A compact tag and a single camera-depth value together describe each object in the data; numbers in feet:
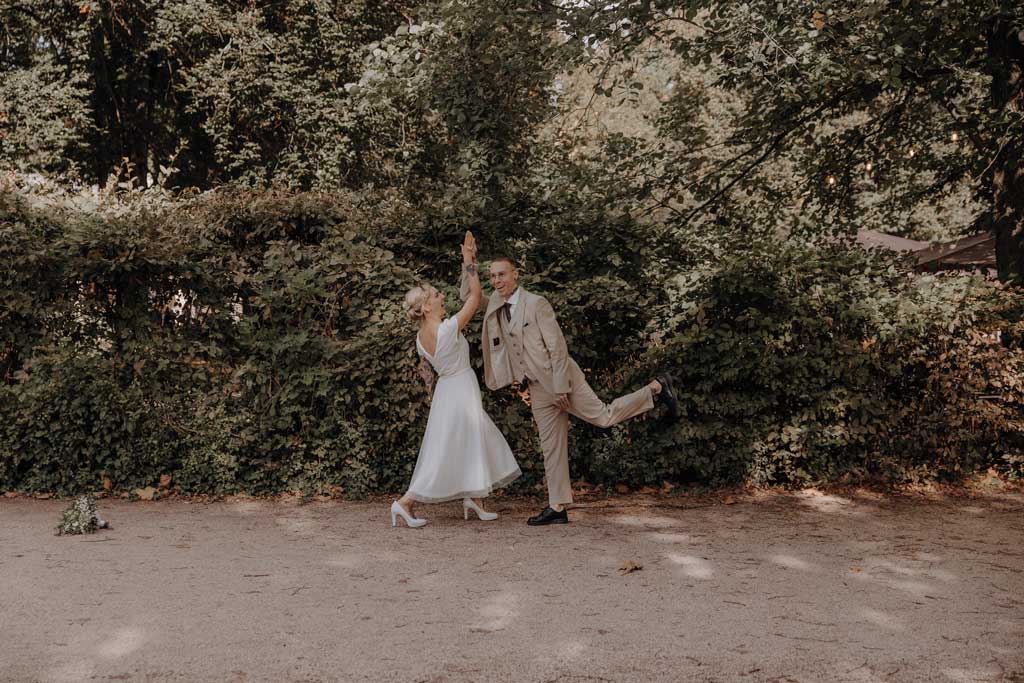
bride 24.08
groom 23.58
